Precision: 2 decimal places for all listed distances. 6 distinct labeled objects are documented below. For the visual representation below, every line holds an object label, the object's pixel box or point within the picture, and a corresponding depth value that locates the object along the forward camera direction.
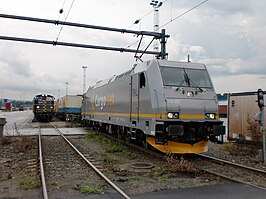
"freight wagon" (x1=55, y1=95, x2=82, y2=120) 40.56
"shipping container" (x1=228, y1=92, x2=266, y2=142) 14.65
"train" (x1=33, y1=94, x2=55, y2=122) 42.00
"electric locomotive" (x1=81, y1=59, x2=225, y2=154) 10.64
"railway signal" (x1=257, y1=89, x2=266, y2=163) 11.12
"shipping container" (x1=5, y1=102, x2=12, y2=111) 117.49
